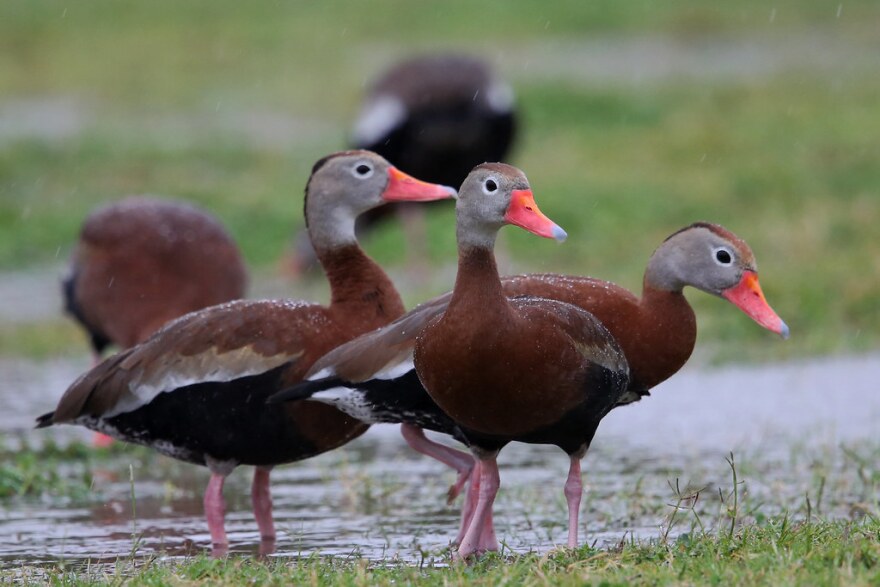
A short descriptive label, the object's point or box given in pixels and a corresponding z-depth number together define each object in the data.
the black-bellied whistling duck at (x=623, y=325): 11.04
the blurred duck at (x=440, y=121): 25.64
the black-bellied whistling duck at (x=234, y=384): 11.85
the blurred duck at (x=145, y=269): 16.17
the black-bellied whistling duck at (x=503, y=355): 10.13
